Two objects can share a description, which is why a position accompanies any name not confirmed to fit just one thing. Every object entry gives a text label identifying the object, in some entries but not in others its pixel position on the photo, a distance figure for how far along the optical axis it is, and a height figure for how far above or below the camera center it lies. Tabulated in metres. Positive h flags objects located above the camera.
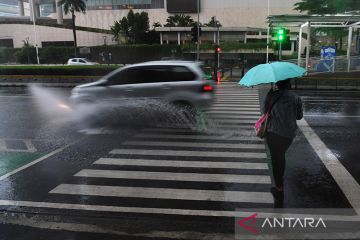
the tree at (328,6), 25.81 +2.33
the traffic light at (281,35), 24.59 +0.34
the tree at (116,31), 71.19 +2.22
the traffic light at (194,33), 28.72 +0.64
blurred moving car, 11.54 -1.27
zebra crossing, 5.82 -2.38
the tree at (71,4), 65.00 +6.60
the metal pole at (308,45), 24.47 -0.34
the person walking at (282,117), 5.51 -1.07
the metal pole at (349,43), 25.96 -0.32
